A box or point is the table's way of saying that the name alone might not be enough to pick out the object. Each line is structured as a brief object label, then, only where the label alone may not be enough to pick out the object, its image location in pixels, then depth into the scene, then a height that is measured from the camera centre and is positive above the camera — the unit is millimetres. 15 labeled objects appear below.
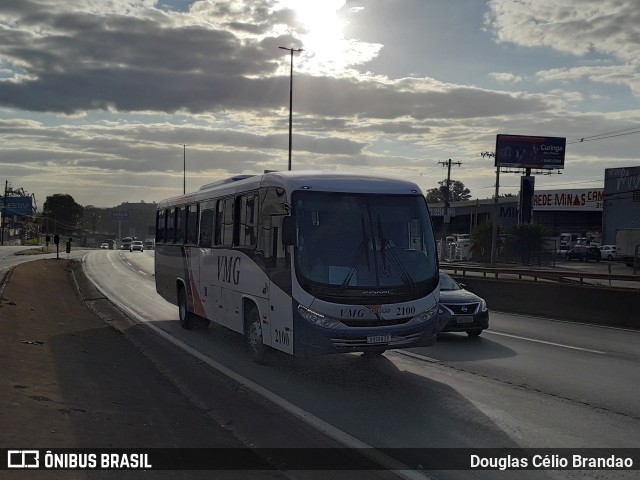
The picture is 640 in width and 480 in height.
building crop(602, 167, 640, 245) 75438 +4196
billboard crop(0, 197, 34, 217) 121938 +2359
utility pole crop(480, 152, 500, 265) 63994 +171
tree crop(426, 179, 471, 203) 168125 +9908
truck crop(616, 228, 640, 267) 61725 -317
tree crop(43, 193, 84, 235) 153750 +2122
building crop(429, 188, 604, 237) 91250 +3688
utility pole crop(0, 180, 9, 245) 111250 +1176
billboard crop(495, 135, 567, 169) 76375 +9157
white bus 10031 -528
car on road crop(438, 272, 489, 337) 15047 -1682
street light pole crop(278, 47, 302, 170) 41188 +6845
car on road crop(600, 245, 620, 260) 70150 -1313
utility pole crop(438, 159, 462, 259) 68688 +3140
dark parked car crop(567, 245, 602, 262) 72812 -1588
